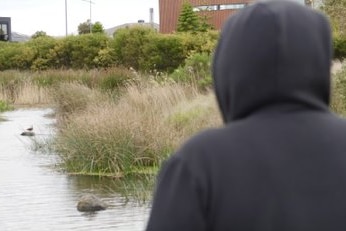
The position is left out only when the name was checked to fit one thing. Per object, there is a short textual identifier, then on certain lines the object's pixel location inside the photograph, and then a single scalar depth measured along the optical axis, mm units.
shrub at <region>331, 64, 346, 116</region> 14391
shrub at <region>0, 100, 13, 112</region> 33025
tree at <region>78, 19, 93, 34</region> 89425
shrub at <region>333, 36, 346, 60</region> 27891
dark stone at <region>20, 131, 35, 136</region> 21847
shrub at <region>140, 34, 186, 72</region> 40344
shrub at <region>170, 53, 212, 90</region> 21366
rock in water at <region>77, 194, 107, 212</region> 11234
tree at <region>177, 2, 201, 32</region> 54406
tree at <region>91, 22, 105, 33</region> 69562
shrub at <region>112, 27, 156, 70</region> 42531
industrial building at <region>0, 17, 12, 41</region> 82188
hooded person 2080
